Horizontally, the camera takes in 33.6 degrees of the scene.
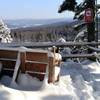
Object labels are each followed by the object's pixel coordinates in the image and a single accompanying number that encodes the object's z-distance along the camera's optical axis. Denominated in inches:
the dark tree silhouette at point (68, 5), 280.5
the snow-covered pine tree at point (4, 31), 955.1
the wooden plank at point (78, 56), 226.7
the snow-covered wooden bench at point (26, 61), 143.8
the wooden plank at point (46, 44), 212.4
